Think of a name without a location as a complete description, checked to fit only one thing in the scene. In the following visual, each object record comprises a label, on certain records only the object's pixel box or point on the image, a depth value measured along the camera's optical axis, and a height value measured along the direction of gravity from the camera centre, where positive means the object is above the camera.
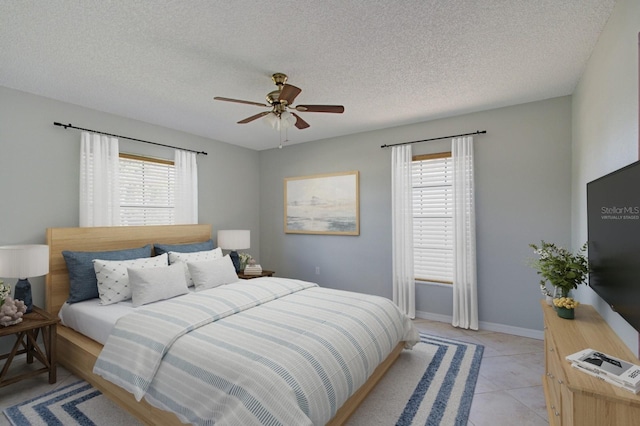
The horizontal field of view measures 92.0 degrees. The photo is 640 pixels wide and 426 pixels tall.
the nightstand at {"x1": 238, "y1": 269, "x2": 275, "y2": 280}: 4.31 -0.87
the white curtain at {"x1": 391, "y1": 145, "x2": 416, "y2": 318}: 4.15 -0.24
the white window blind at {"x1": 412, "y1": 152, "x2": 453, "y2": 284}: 3.96 -0.05
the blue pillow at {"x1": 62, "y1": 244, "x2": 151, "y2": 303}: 2.96 -0.59
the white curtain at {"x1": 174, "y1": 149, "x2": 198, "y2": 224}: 4.30 +0.39
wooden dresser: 1.23 -0.73
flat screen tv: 1.39 -0.15
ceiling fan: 2.44 +0.92
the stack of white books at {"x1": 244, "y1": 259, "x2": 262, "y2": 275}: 4.38 -0.79
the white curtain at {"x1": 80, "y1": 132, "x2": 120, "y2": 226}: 3.36 +0.39
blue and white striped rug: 2.11 -1.41
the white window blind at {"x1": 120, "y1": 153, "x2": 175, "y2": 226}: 3.81 +0.31
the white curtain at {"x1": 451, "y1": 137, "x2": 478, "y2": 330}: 3.70 -0.31
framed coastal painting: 4.71 +0.15
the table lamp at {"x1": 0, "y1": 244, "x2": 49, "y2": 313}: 2.51 -0.40
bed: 2.06 -0.89
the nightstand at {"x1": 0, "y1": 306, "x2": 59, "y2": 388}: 2.40 -1.03
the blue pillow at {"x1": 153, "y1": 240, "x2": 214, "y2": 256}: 3.75 -0.42
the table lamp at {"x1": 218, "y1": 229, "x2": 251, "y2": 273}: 4.42 -0.40
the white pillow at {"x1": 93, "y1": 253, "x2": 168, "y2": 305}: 2.90 -0.63
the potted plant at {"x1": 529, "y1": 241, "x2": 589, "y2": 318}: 2.10 -0.44
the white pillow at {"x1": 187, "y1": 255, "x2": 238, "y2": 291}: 3.39 -0.66
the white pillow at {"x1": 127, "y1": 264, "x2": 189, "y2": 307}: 2.84 -0.66
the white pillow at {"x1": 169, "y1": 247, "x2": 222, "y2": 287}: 3.49 -0.52
